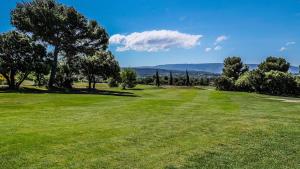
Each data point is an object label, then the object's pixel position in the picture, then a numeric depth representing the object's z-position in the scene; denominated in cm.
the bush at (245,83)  6190
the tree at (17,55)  3479
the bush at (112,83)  6518
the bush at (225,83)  7019
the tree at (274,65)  6888
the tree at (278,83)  5902
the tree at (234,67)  7391
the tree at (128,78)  6240
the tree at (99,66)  4912
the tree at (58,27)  3763
